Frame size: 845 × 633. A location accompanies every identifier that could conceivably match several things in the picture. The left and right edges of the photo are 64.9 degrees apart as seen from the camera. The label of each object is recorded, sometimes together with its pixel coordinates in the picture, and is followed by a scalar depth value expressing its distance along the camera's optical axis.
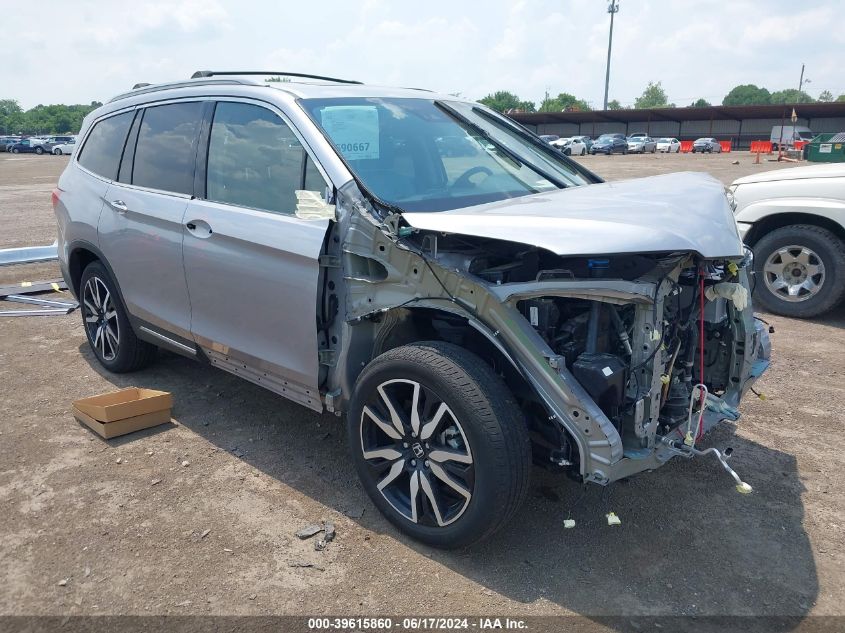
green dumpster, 22.36
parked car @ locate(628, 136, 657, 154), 49.84
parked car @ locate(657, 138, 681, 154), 50.03
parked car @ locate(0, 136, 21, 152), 57.78
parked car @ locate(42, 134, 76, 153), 54.68
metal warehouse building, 53.59
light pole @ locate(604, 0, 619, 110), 68.81
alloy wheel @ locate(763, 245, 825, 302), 6.14
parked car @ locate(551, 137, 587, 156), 45.41
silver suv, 2.64
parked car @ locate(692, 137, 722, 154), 48.06
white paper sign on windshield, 3.35
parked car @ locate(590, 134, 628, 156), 47.84
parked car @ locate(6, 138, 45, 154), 56.28
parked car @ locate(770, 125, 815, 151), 38.78
